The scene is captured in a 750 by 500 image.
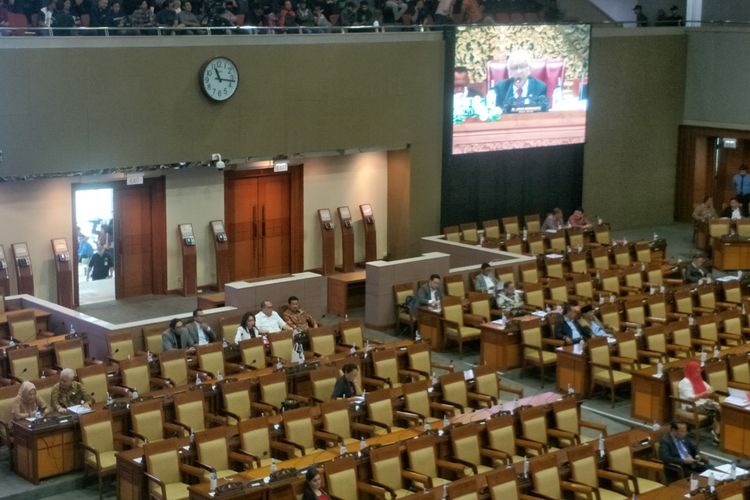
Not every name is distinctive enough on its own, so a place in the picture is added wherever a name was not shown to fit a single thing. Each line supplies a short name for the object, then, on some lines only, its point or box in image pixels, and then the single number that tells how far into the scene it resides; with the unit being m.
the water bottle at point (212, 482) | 10.95
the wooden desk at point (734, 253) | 22.72
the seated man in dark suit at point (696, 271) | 20.27
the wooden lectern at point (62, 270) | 19.34
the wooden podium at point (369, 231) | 23.08
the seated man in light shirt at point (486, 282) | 18.97
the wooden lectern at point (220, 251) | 21.11
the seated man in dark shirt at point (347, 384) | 13.73
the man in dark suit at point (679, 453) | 12.49
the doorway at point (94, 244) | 19.92
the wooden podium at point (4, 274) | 18.62
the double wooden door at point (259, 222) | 21.61
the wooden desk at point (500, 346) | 16.78
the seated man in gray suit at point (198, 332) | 15.59
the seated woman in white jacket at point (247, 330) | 15.77
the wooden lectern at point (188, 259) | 20.73
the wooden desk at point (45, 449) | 12.59
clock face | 19.78
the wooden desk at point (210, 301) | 17.98
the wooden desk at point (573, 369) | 15.74
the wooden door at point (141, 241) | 20.41
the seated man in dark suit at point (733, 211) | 24.19
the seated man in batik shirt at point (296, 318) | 16.72
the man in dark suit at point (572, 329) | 16.48
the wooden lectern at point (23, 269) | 18.78
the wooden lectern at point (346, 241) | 22.78
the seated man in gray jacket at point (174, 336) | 15.39
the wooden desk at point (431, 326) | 17.81
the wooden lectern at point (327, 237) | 22.52
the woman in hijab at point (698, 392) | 14.44
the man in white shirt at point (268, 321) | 16.23
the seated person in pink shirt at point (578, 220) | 23.95
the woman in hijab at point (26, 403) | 12.80
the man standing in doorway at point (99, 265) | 20.50
